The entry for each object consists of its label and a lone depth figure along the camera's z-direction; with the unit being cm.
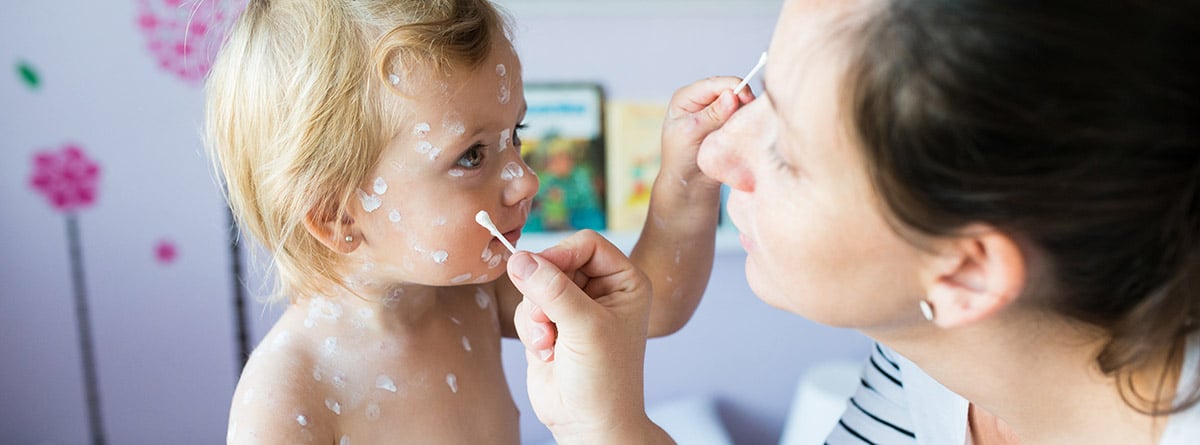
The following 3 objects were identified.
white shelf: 188
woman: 57
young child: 87
